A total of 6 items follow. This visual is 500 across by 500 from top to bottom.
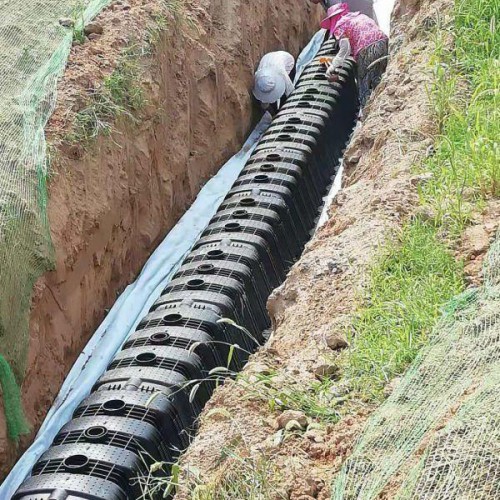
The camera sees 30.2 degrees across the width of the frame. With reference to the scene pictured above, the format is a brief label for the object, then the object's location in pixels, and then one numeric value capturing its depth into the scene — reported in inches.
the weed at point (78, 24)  354.9
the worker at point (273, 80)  440.1
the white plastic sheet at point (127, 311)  266.4
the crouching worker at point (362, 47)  402.0
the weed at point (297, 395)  157.0
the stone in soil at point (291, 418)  155.5
